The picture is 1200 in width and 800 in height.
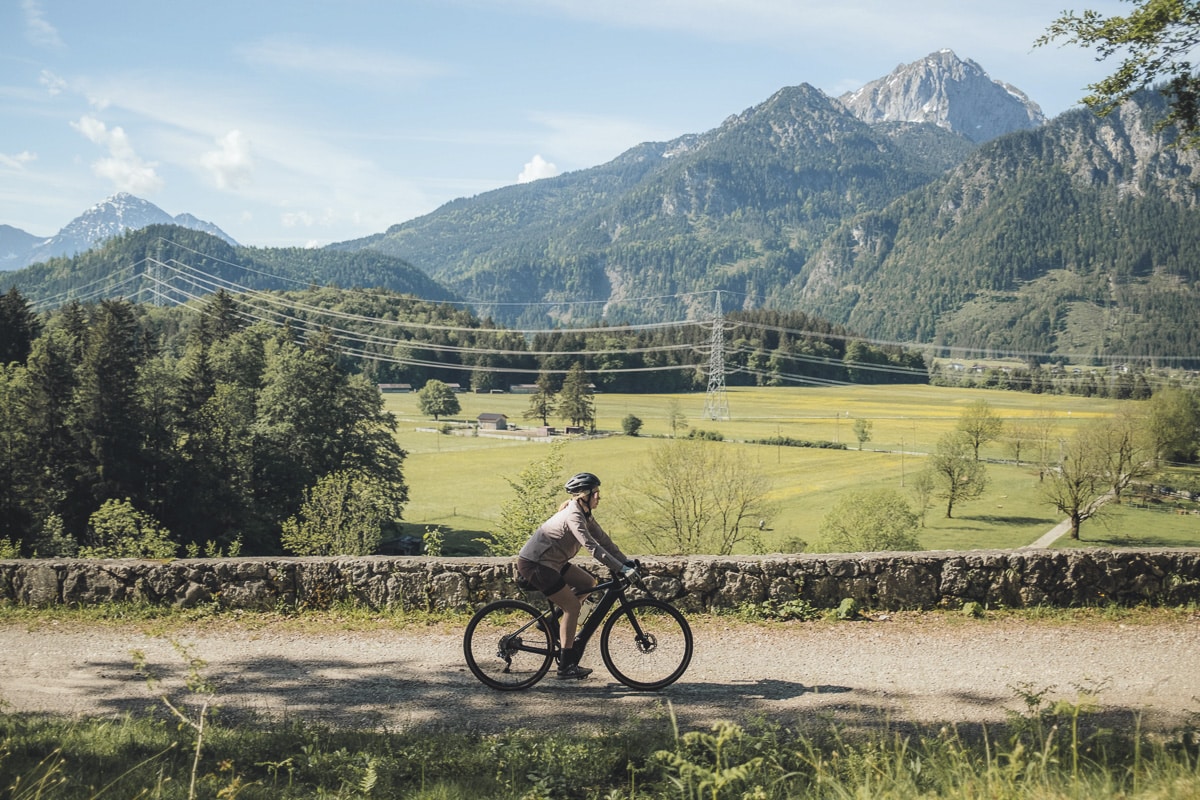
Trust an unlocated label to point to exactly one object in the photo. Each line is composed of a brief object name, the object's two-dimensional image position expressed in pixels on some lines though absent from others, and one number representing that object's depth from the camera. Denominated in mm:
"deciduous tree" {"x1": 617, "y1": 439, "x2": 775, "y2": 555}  52688
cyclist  8023
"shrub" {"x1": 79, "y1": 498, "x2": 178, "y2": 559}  35656
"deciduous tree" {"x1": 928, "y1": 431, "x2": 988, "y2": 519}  74062
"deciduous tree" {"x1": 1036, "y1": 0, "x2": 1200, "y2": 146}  12062
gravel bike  8281
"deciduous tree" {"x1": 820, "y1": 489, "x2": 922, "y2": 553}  56131
